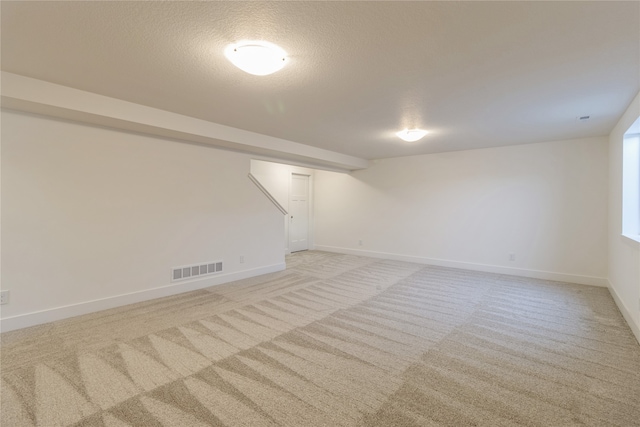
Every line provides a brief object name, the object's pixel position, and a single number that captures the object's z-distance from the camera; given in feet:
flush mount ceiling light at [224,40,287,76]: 6.34
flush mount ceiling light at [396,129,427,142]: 13.16
